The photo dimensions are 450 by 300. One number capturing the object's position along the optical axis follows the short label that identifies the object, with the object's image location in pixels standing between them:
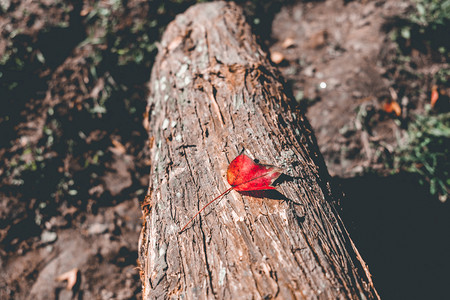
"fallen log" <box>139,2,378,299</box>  1.04
